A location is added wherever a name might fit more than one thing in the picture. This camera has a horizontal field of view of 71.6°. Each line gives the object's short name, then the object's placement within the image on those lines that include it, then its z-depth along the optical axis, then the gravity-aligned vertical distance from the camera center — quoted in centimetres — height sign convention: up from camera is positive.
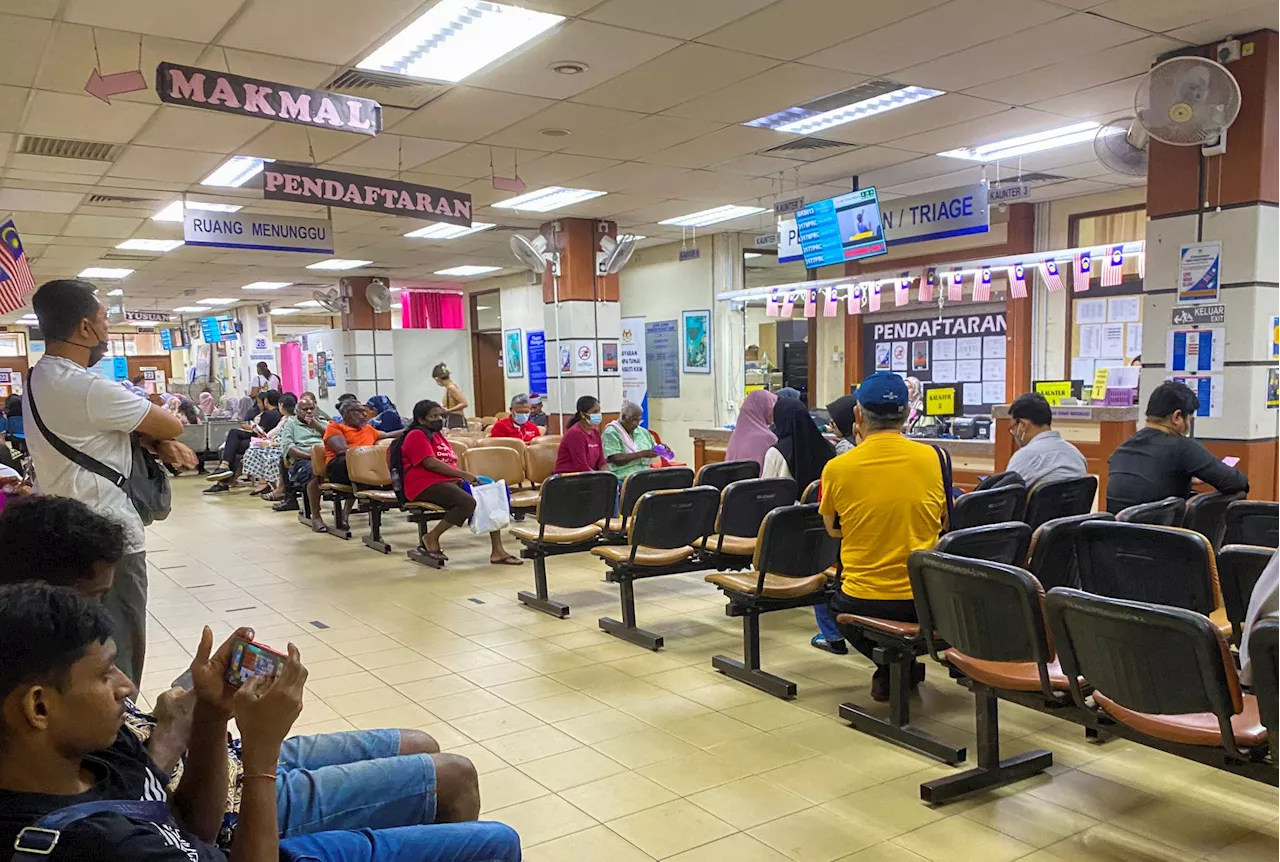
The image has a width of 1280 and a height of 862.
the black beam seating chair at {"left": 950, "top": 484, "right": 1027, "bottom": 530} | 429 -80
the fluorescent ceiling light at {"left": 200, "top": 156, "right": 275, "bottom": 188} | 728 +163
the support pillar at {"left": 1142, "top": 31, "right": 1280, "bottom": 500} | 489 +58
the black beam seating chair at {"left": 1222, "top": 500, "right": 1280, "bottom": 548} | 366 -78
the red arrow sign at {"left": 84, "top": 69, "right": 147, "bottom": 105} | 414 +132
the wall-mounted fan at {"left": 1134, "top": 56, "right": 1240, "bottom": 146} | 471 +127
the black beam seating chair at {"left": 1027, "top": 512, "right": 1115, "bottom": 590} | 341 -81
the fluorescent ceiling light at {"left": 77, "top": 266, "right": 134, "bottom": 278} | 1345 +144
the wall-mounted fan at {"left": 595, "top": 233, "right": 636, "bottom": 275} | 1047 +117
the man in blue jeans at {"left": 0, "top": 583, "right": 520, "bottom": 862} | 119 -59
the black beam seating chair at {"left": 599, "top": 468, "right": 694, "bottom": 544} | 548 -85
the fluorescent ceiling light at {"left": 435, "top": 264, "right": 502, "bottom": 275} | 1448 +142
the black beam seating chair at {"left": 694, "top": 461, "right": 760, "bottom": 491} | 576 -81
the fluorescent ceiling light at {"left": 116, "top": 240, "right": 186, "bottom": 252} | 1101 +151
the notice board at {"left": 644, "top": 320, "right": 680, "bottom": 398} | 1280 -9
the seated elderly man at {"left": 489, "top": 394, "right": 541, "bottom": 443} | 972 -77
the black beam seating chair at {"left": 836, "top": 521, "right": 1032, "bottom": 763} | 328 -113
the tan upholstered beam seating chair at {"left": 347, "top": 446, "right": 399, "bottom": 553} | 805 -108
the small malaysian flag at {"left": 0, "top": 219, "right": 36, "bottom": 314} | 690 +78
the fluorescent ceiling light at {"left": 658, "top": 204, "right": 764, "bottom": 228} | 1020 +158
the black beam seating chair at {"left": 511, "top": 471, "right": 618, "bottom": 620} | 550 -104
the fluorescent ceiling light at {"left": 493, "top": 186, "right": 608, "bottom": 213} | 896 +161
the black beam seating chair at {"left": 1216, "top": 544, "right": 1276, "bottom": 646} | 299 -82
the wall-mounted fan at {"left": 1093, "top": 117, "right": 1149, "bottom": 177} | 583 +126
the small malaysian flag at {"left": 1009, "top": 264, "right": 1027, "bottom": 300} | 777 +54
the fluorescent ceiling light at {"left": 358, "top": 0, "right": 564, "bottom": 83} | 453 +173
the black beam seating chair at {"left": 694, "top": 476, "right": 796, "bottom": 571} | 489 -94
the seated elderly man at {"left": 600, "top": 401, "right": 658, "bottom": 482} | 717 -77
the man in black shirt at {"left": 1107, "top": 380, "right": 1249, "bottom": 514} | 420 -59
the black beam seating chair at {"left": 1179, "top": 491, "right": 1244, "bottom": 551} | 409 -82
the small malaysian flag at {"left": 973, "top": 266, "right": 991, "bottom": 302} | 797 +53
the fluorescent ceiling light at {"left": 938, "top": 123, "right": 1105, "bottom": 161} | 698 +164
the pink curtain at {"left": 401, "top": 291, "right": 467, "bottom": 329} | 1672 +89
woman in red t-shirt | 700 -97
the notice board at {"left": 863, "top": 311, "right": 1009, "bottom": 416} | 1003 -9
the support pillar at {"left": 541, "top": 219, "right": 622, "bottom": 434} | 1035 +39
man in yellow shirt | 345 -61
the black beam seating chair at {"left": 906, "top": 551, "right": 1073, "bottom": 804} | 270 -97
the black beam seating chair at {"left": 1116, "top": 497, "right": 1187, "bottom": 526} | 384 -76
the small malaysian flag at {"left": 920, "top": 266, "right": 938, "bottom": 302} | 823 +58
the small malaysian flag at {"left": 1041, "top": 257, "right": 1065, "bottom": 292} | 742 +55
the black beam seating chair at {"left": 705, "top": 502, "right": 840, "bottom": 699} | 409 -111
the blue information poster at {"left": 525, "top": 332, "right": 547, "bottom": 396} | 1447 -10
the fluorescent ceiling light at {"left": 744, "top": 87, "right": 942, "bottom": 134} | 605 +168
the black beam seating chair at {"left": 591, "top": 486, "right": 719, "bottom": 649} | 480 -105
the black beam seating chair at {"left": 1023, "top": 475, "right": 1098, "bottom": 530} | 452 -81
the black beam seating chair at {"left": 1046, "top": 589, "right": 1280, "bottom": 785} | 218 -88
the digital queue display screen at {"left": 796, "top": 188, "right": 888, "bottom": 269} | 748 +102
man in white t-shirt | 287 -17
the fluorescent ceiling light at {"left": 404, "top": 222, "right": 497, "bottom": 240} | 1058 +153
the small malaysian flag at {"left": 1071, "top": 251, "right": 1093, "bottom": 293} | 717 +60
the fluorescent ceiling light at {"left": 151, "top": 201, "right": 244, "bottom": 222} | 874 +157
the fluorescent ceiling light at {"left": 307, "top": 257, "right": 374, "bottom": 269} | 1346 +148
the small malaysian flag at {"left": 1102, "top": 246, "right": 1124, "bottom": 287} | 691 +55
